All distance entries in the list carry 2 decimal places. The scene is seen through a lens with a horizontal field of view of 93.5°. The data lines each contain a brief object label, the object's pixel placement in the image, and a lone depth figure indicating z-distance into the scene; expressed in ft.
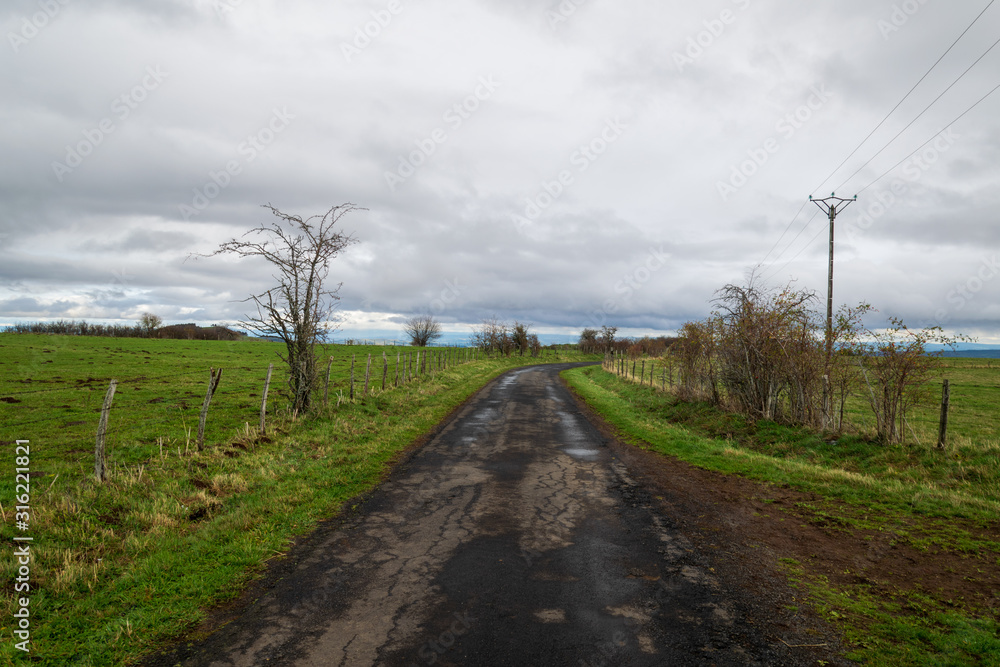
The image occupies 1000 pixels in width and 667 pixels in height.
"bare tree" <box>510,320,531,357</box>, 228.63
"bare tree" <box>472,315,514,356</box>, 217.97
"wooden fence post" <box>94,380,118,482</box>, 25.23
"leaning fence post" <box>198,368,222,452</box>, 33.12
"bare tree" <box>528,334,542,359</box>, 242.58
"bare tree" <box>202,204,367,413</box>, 48.03
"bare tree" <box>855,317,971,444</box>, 35.96
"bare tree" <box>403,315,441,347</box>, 302.45
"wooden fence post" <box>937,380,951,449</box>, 33.71
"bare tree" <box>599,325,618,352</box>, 293.84
